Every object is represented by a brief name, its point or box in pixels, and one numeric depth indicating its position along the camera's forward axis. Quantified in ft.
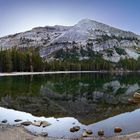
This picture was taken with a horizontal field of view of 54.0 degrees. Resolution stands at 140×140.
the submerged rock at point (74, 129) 41.67
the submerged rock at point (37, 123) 44.30
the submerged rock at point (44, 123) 44.56
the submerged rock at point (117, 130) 41.53
